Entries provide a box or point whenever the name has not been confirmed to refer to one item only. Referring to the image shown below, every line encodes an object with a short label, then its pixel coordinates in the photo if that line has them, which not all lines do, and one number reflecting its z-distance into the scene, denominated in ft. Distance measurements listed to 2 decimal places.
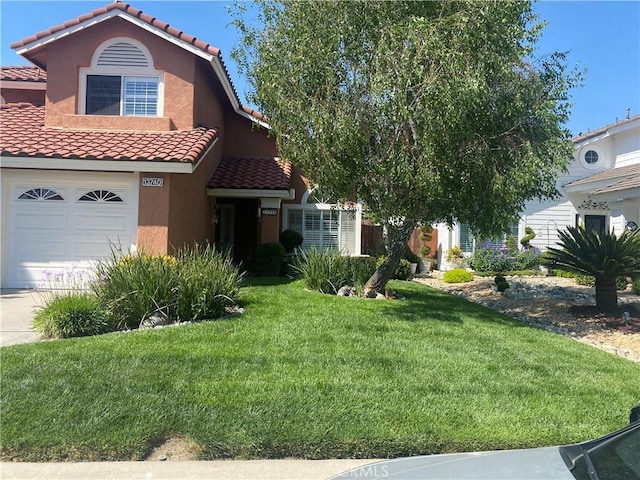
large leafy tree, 23.02
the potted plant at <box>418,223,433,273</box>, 59.72
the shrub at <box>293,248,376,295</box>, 34.60
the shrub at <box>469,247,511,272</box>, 56.24
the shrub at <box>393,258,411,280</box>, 49.90
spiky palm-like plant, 30.48
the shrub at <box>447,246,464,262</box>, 59.06
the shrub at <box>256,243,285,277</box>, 44.83
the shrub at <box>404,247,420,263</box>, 56.28
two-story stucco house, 35.22
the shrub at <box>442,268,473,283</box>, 51.11
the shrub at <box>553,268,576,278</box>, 54.12
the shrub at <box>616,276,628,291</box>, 44.11
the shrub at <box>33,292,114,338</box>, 21.86
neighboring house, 60.03
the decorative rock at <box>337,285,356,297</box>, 33.68
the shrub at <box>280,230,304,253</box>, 51.13
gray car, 7.25
